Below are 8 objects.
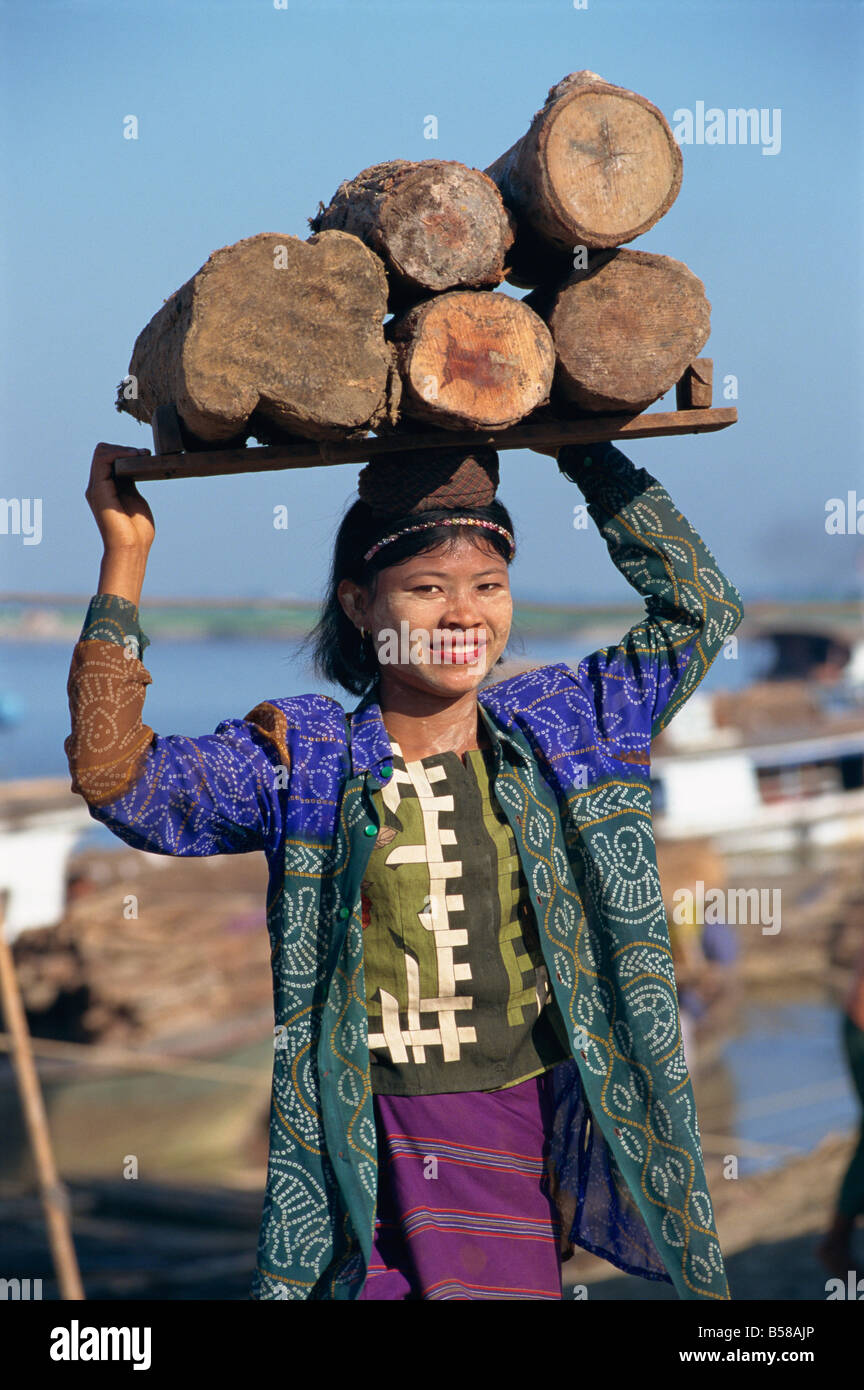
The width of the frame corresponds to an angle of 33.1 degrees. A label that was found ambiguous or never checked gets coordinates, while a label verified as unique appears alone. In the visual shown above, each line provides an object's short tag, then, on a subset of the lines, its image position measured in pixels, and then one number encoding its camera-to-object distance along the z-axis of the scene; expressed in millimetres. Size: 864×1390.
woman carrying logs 2639
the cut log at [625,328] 2611
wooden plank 2604
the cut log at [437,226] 2539
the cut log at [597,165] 2537
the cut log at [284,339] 2453
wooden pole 6641
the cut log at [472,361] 2500
